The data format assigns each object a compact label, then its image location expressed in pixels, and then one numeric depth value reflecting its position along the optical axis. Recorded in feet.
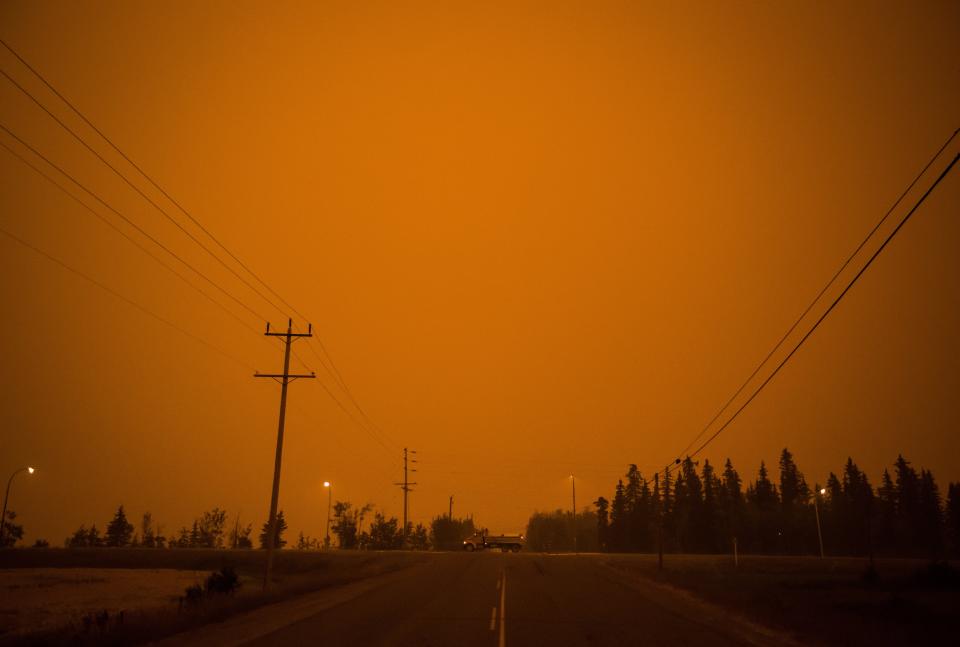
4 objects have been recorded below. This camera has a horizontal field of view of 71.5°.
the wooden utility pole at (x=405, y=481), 298.62
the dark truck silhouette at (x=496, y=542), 304.09
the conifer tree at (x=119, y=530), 450.30
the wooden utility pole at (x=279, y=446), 109.14
